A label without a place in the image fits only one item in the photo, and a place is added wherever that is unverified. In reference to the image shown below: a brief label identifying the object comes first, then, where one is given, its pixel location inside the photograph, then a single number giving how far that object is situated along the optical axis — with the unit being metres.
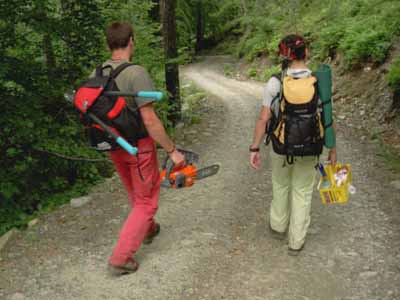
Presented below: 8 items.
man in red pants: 3.89
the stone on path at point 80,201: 6.30
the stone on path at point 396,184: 6.28
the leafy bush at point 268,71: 18.58
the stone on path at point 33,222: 5.78
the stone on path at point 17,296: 4.20
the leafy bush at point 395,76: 8.74
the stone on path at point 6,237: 5.28
